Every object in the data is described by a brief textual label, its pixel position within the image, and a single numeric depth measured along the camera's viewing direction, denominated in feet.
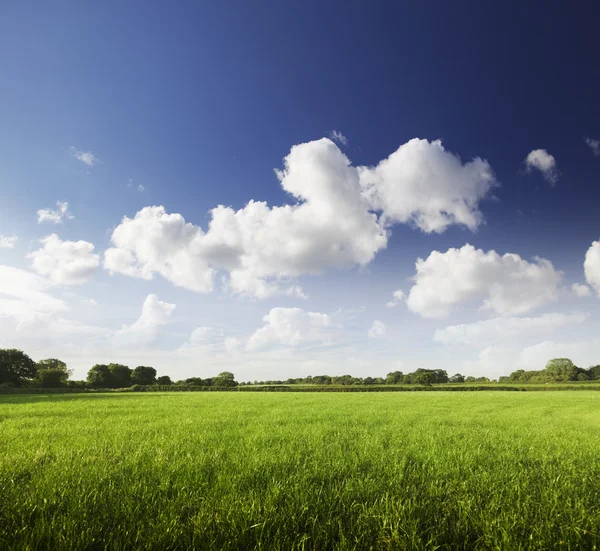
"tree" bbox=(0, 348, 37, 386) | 309.94
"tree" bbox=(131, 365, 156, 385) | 442.63
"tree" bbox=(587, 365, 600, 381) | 544.50
